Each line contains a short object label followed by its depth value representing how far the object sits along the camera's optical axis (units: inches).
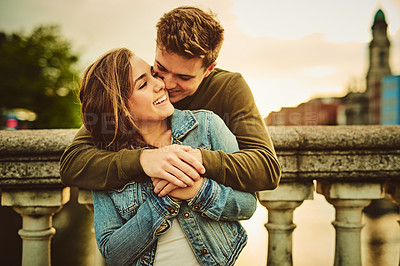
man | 59.6
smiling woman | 61.0
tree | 1042.7
